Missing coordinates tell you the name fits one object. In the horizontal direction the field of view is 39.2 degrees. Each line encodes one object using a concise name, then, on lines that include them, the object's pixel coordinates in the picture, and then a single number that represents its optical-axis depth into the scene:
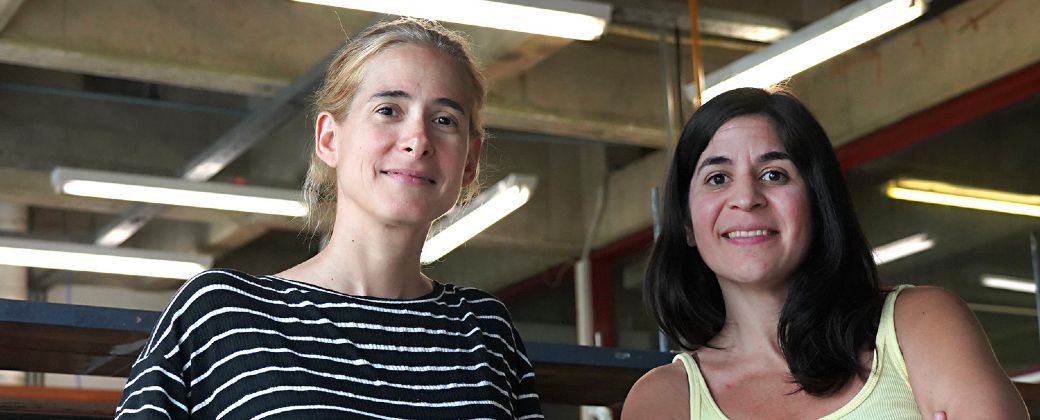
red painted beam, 6.56
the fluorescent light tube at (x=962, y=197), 6.78
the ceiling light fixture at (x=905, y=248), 7.38
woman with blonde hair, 1.70
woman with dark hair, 2.05
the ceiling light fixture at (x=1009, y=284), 6.78
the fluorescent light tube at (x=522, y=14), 4.36
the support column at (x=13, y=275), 9.94
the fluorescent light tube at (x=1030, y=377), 6.43
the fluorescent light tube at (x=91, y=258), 8.03
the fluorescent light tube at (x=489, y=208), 7.02
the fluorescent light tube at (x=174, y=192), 6.65
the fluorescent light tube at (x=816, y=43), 4.69
